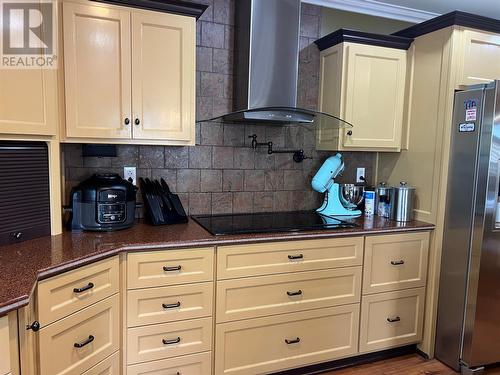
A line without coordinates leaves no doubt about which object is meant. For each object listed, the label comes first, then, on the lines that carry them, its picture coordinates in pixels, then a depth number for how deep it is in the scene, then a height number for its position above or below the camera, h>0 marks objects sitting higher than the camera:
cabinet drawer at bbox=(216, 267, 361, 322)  2.04 -0.81
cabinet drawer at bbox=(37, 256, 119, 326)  1.45 -0.61
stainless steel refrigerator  2.19 -0.49
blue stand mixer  2.72 -0.28
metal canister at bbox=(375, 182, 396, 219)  2.63 -0.33
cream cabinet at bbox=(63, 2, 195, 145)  1.92 +0.38
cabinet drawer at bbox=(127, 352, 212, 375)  1.91 -1.13
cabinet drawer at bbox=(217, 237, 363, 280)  2.02 -0.59
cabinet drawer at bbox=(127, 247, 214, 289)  1.85 -0.60
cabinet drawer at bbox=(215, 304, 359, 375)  2.07 -1.10
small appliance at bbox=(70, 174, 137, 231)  2.01 -0.32
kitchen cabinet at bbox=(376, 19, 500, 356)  2.37 +0.37
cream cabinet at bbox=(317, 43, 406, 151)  2.57 +0.42
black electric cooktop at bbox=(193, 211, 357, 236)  2.16 -0.45
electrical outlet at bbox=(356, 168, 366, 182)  3.02 -0.16
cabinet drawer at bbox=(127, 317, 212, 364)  1.88 -0.98
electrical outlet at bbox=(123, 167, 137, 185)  2.36 -0.17
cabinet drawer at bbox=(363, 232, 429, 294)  2.37 -0.69
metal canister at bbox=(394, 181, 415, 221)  2.56 -0.32
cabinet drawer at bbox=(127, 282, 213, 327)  1.86 -0.79
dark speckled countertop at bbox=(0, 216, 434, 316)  1.30 -0.47
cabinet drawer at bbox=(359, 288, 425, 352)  2.41 -1.08
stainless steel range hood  2.31 +0.56
